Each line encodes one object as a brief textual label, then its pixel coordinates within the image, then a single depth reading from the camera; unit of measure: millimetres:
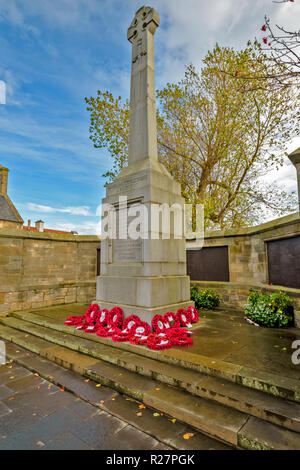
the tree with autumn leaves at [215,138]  13773
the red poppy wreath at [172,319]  5621
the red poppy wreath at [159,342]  4461
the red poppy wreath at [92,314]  6176
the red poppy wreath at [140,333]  4815
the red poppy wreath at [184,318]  5949
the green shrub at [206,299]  8922
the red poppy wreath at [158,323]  5289
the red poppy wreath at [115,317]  5711
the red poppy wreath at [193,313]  6402
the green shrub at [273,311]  6230
